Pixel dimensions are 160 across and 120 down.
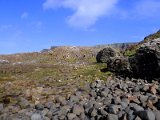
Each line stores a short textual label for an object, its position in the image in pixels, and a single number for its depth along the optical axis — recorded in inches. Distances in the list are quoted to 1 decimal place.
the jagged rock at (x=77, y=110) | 271.4
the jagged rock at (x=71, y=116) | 264.9
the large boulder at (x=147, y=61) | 352.8
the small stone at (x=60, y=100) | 295.4
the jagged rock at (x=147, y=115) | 236.5
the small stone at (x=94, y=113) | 264.3
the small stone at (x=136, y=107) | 256.4
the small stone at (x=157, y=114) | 236.7
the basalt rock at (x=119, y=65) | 386.8
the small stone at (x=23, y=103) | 297.6
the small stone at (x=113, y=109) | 259.7
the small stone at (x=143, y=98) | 276.7
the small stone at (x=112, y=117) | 248.9
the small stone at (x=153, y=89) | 295.0
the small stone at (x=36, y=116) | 271.4
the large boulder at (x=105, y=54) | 548.9
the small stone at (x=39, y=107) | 289.0
